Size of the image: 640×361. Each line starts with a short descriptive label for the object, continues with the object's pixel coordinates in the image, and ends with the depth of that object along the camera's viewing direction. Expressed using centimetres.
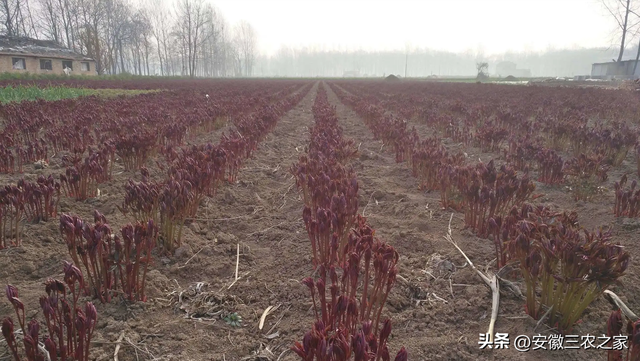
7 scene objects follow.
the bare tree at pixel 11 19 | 5881
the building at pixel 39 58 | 4897
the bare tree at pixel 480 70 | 7851
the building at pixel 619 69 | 5708
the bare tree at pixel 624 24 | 5266
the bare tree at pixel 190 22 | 8538
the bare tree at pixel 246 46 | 16262
